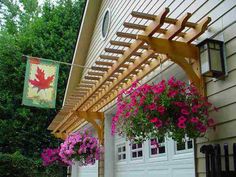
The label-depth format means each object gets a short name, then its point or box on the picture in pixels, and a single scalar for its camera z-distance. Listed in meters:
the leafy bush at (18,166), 12.82
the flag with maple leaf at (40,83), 8.00
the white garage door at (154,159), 4.32
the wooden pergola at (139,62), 3.57
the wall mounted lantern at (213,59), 3.39
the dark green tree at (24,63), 15.04
